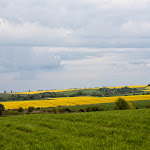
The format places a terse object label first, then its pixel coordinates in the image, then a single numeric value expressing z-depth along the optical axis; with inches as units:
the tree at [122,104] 2541.8
